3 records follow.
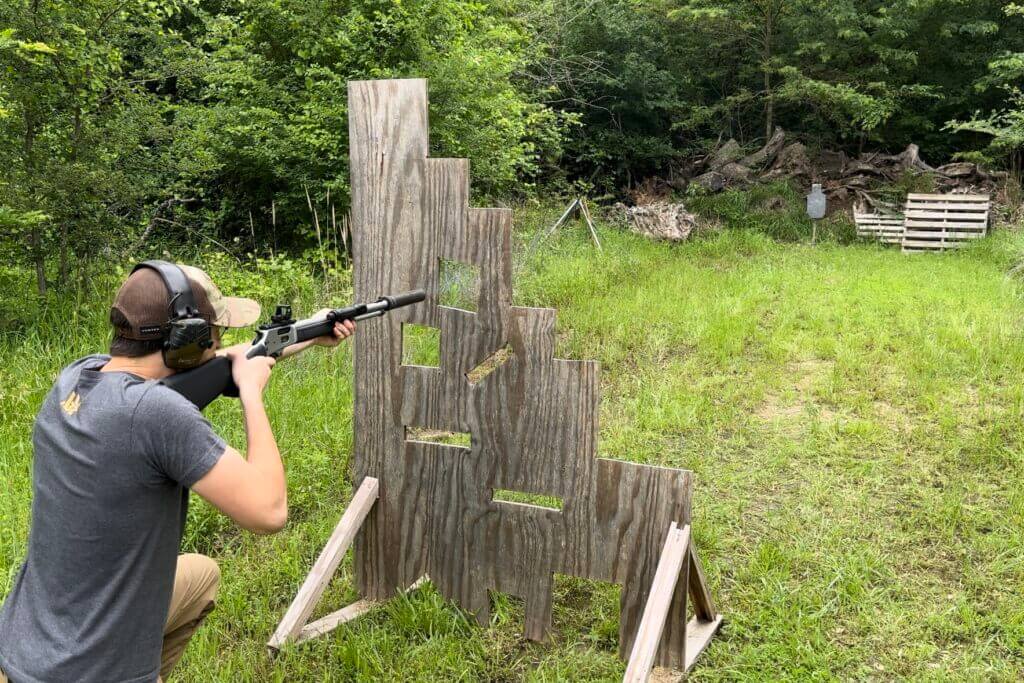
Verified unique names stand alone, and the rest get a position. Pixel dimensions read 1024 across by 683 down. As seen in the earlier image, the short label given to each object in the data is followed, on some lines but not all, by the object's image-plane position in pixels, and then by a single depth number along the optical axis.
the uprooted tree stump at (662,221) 12.24
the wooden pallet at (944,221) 12.89
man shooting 1.72
